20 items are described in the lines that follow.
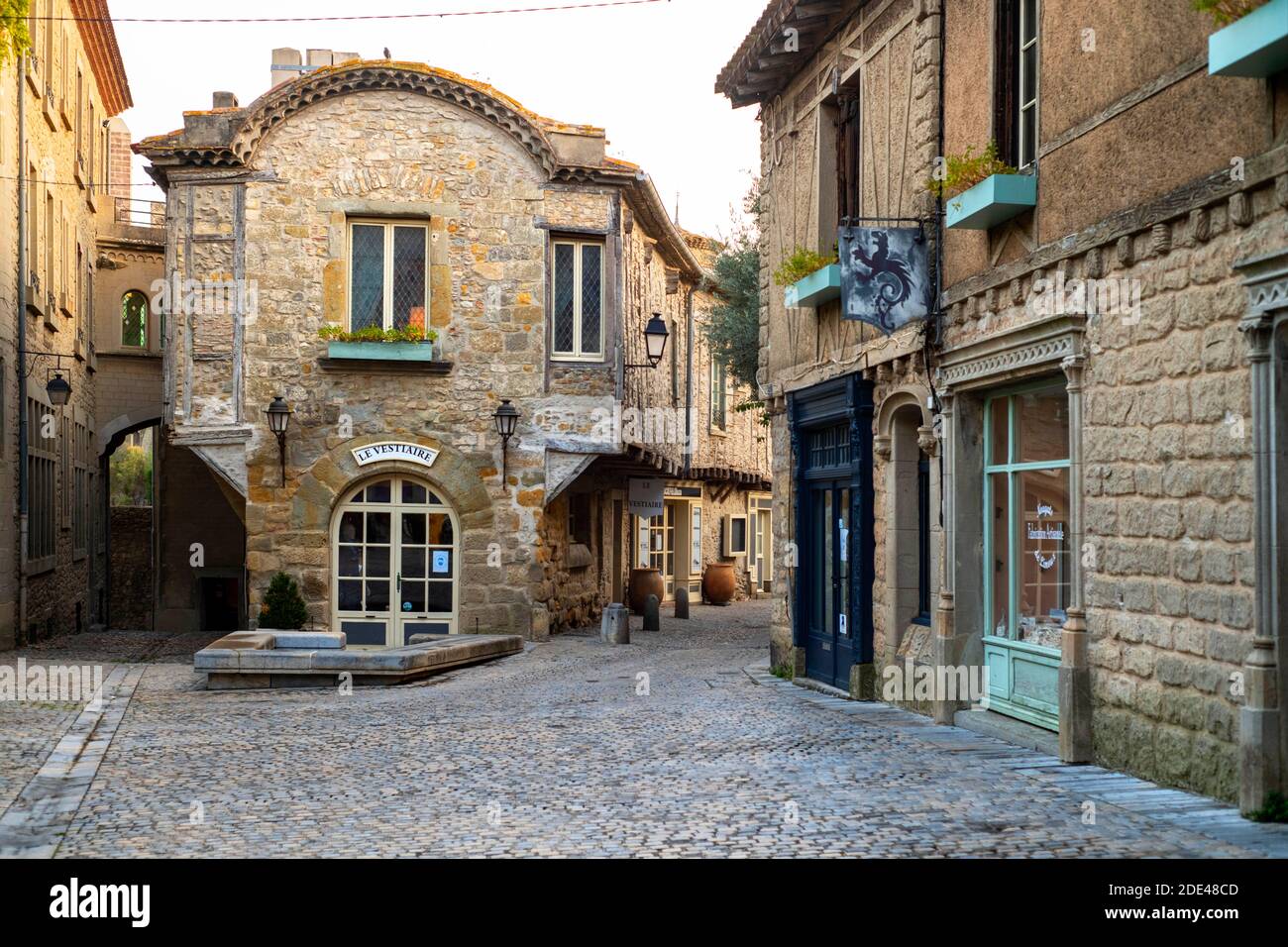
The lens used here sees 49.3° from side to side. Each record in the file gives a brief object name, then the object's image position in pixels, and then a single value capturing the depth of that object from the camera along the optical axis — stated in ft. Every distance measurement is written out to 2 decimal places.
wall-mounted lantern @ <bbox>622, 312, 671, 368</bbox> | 60.08
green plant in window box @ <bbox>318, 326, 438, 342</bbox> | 59.77
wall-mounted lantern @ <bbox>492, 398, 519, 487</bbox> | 59.21
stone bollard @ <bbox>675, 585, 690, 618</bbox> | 82.33
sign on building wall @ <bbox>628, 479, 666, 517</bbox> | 75.72
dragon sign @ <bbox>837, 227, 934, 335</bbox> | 35.88
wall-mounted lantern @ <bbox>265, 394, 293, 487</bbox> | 57.93
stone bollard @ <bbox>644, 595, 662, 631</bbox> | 73.15
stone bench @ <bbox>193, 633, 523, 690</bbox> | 45.34
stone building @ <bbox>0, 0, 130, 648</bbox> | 59.47
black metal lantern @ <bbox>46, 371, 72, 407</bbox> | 61.16
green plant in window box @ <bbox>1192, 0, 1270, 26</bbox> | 21.61
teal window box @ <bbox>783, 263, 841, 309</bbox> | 41.60
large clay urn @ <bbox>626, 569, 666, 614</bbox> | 81.61
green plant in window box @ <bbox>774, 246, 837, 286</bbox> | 43.27
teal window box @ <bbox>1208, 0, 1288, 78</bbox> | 20.45
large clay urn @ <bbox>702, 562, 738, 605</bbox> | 98.94
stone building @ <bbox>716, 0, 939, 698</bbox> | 38.32
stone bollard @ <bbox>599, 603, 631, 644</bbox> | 62.95
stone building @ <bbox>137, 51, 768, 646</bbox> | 59.98
